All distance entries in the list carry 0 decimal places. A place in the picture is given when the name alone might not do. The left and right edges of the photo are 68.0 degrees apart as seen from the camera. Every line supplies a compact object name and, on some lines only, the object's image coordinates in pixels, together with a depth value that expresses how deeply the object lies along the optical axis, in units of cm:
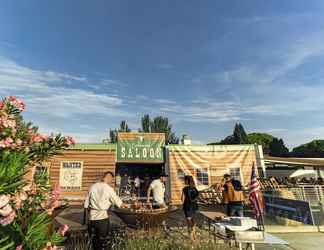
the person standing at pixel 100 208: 422
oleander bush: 189
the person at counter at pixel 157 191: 715
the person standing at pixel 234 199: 647
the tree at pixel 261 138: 5019
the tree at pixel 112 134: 3746
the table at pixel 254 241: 390
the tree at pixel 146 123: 3591
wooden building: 1391
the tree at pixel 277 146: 4394
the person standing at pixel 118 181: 1648
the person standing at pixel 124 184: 1670
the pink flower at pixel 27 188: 207
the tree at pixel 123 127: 3717
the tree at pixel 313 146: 4802
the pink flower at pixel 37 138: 252
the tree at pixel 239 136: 4500
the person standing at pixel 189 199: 629
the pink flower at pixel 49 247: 206
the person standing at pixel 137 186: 1618
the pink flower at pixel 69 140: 271
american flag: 590
